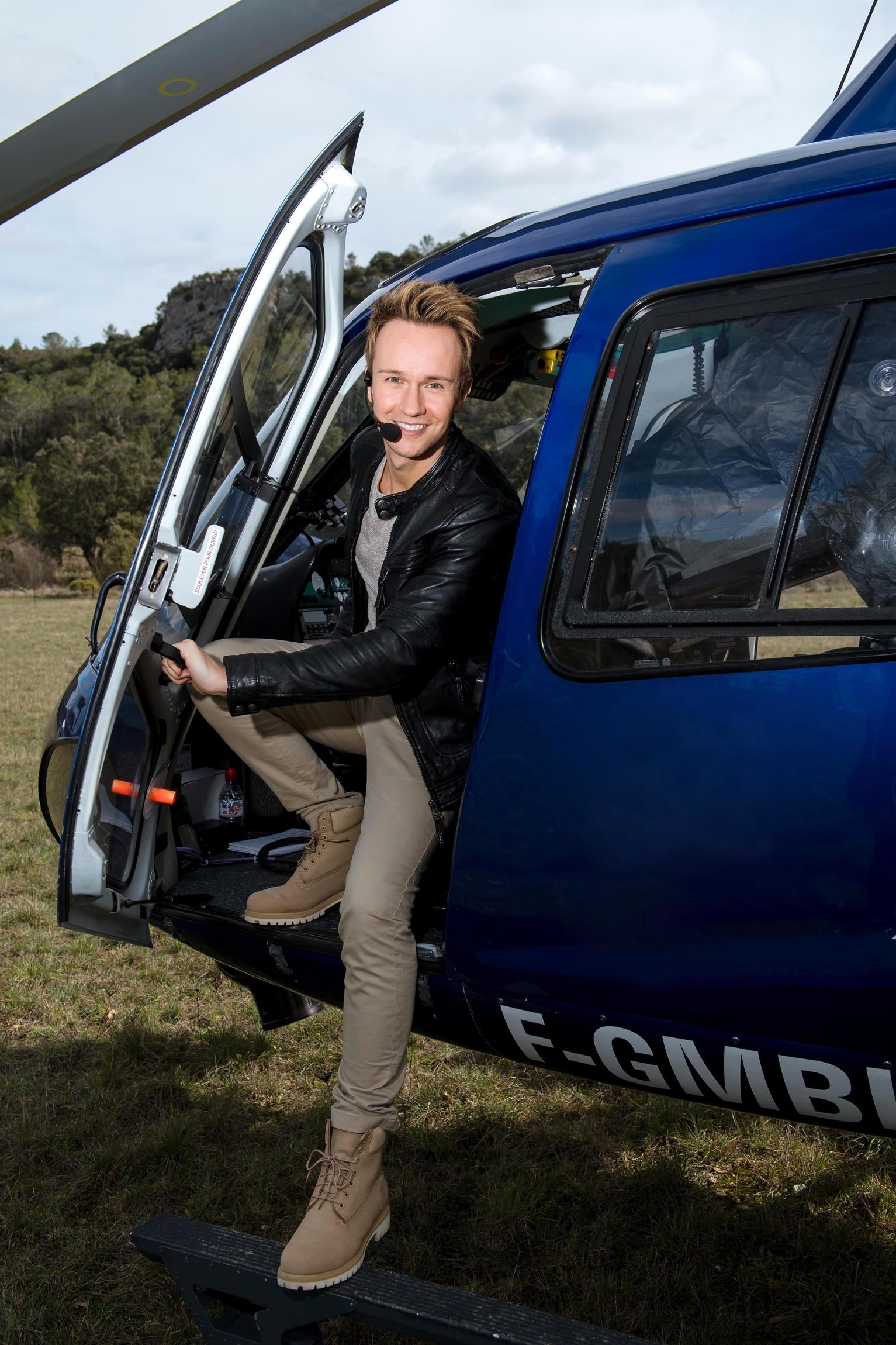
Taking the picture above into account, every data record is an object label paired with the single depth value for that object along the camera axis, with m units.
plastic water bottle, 3.23
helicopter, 1.67
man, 2.10
